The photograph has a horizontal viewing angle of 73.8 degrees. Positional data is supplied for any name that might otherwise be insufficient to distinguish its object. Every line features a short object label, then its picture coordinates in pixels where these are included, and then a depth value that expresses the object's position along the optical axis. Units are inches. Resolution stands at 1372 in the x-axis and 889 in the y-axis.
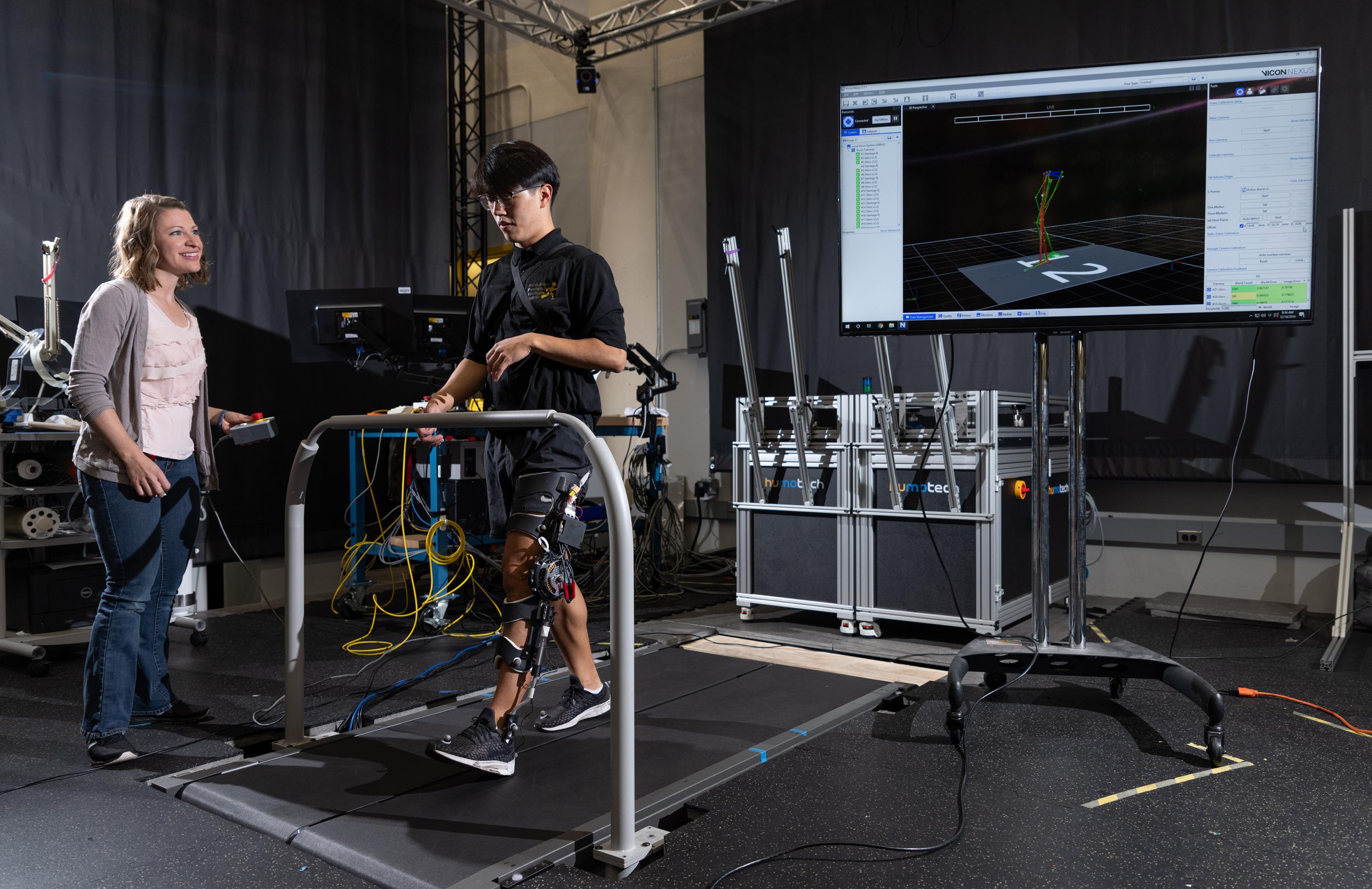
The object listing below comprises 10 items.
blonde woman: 92.8
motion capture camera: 230.8
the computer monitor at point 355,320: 165.3
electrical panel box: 221.3
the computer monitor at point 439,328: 167.5
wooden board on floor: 123.4
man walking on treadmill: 82.6
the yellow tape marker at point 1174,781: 78.1
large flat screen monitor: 91.3
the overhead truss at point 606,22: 210.8
